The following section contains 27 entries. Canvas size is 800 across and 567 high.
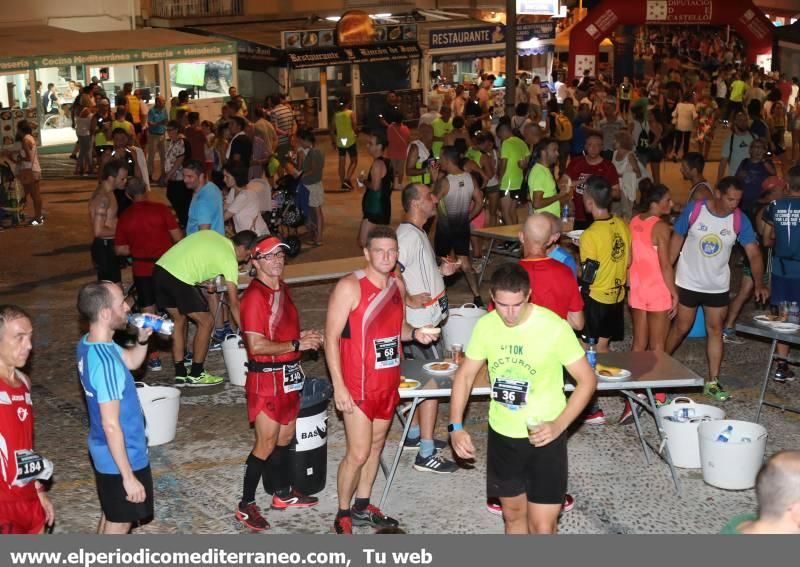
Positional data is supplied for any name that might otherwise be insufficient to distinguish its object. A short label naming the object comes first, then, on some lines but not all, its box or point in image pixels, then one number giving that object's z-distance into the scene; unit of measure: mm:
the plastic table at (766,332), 7980
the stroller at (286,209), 15398
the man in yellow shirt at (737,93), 26911
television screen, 26703
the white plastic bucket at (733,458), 7250
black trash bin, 7082
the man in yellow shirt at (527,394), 5512
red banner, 30969
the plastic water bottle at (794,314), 8266
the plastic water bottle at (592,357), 7066
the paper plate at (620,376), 7191
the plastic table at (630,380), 7000
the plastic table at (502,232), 12386
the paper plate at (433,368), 7304
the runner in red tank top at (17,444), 5211
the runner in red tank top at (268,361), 6645
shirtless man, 10598
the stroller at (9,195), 17312
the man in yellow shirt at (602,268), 8391
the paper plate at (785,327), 8086
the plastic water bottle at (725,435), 7453
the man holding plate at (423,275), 7797
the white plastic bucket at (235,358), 9406
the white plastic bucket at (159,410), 8094
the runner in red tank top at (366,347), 6242
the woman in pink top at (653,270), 8719
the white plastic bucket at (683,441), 7656
